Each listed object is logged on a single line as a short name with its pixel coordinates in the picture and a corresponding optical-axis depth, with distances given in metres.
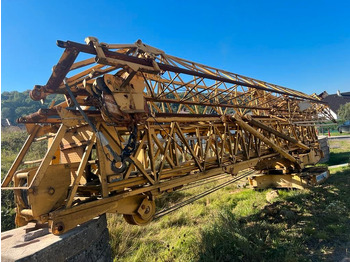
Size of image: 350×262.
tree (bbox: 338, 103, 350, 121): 38.23
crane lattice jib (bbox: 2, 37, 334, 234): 2.77
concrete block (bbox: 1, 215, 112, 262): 2.45
